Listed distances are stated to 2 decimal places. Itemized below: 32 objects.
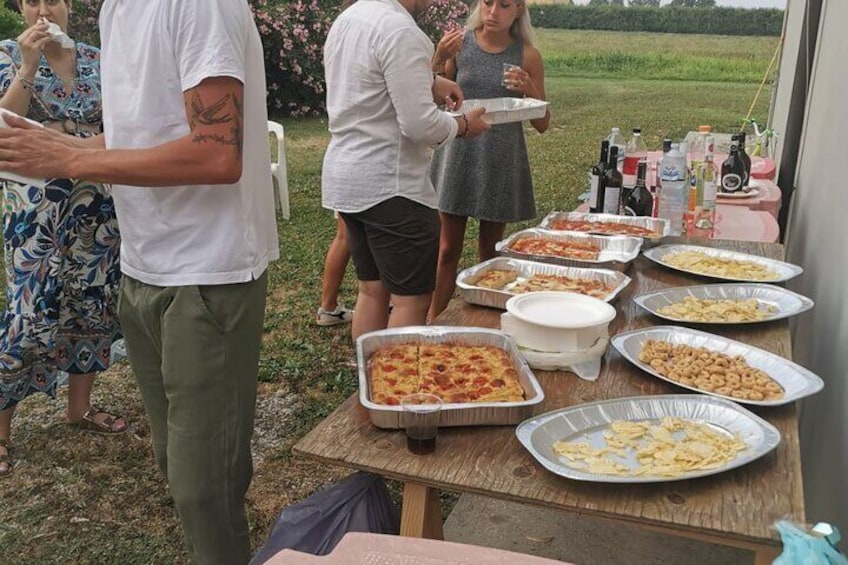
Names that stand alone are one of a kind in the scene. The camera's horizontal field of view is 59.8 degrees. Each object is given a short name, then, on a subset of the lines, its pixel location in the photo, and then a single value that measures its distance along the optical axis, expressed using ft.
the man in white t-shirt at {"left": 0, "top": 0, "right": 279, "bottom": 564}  4.88
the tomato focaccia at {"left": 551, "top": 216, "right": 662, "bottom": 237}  9.12
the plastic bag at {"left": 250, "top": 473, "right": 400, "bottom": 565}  5.57
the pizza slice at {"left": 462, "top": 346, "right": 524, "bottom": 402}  5.26
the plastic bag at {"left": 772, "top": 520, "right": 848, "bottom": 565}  3.22
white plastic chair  20.21
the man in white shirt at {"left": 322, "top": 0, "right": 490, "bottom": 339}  8.21
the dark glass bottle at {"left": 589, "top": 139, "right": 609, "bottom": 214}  10.48
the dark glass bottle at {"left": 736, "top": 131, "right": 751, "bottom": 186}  12.08
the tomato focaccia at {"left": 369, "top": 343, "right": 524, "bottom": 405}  5.28
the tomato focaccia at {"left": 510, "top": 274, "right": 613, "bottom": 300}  7.38
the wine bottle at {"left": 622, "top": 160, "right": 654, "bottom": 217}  10.28
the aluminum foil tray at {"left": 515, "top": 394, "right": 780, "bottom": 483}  4.37
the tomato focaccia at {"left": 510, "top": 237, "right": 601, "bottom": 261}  8.43
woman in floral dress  8.45
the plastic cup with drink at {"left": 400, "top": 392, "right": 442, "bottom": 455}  4.57
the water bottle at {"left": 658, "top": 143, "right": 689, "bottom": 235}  9.64
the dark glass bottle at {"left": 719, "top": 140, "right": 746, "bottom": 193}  11.88
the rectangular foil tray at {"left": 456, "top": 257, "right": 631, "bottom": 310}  7.04
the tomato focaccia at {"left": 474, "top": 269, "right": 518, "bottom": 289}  7.57
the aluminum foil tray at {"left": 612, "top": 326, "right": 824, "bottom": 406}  5.27
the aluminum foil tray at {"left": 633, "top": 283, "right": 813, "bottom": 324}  6.88
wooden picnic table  4.02
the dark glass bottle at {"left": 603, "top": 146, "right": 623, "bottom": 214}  10.42
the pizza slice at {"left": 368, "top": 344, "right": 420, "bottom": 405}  5.28
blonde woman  11.41
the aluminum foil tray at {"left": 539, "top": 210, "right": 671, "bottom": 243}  9.06
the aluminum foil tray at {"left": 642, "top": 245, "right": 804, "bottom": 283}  7.74
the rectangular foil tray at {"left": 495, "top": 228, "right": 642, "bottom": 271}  7.97
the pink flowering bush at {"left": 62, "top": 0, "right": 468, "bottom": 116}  35.69
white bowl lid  5.91
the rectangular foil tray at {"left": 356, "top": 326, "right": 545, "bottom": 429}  4.79
